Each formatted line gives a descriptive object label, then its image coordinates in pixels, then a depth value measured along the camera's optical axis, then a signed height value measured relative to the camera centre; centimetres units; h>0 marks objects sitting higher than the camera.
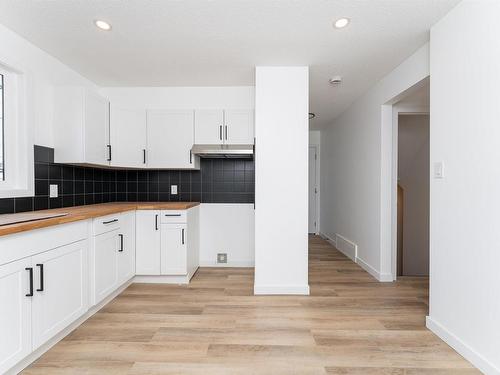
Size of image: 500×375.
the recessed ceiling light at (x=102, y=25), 206 +122
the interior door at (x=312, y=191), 614 -9
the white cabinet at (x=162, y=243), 303 -61
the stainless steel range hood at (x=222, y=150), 316 +43
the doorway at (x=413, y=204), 435 -31
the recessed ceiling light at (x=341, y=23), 202 +121
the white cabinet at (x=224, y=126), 335 +73
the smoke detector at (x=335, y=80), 307 +120
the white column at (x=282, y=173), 279 +14
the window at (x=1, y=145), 224 +34
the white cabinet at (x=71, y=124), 265 +60
